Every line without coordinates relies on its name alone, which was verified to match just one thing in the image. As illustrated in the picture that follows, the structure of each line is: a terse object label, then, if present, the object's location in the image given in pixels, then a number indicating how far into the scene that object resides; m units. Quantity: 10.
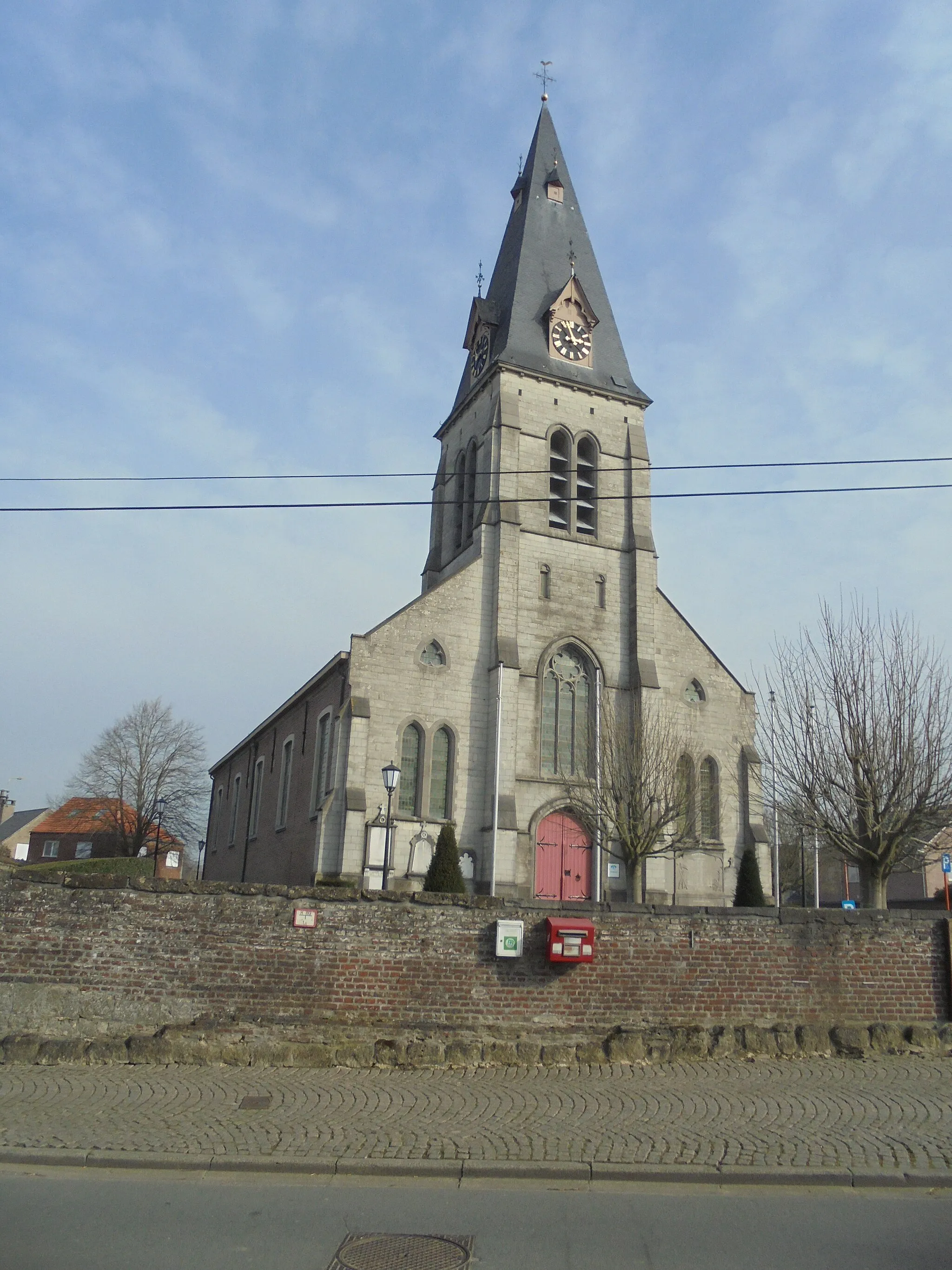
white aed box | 12.12
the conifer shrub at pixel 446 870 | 21.61
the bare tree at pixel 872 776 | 17.42
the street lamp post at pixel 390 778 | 20.36
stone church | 27.05
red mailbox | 11.95
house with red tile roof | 56.44
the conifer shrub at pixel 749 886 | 24.86
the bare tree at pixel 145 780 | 53.59
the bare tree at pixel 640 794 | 23.69
